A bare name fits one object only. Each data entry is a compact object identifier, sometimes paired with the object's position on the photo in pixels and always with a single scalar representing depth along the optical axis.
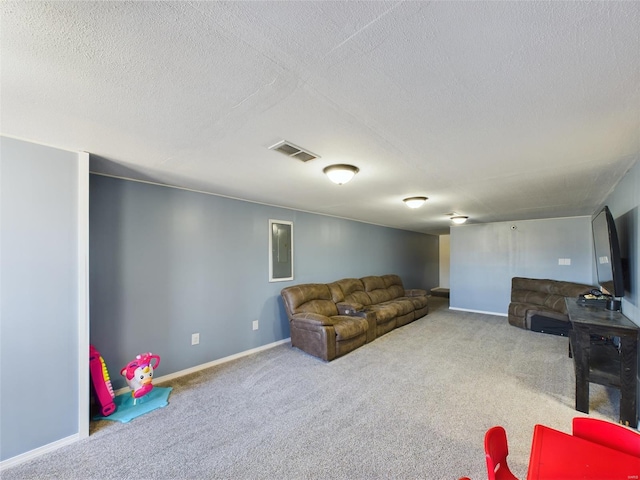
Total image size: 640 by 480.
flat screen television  2.57
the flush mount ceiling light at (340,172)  2.51
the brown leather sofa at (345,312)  3.83
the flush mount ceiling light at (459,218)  5.64
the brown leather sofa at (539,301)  4.98
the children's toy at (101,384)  2.47
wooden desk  2.30
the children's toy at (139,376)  2.68
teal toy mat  2.46
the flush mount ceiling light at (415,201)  4.01
